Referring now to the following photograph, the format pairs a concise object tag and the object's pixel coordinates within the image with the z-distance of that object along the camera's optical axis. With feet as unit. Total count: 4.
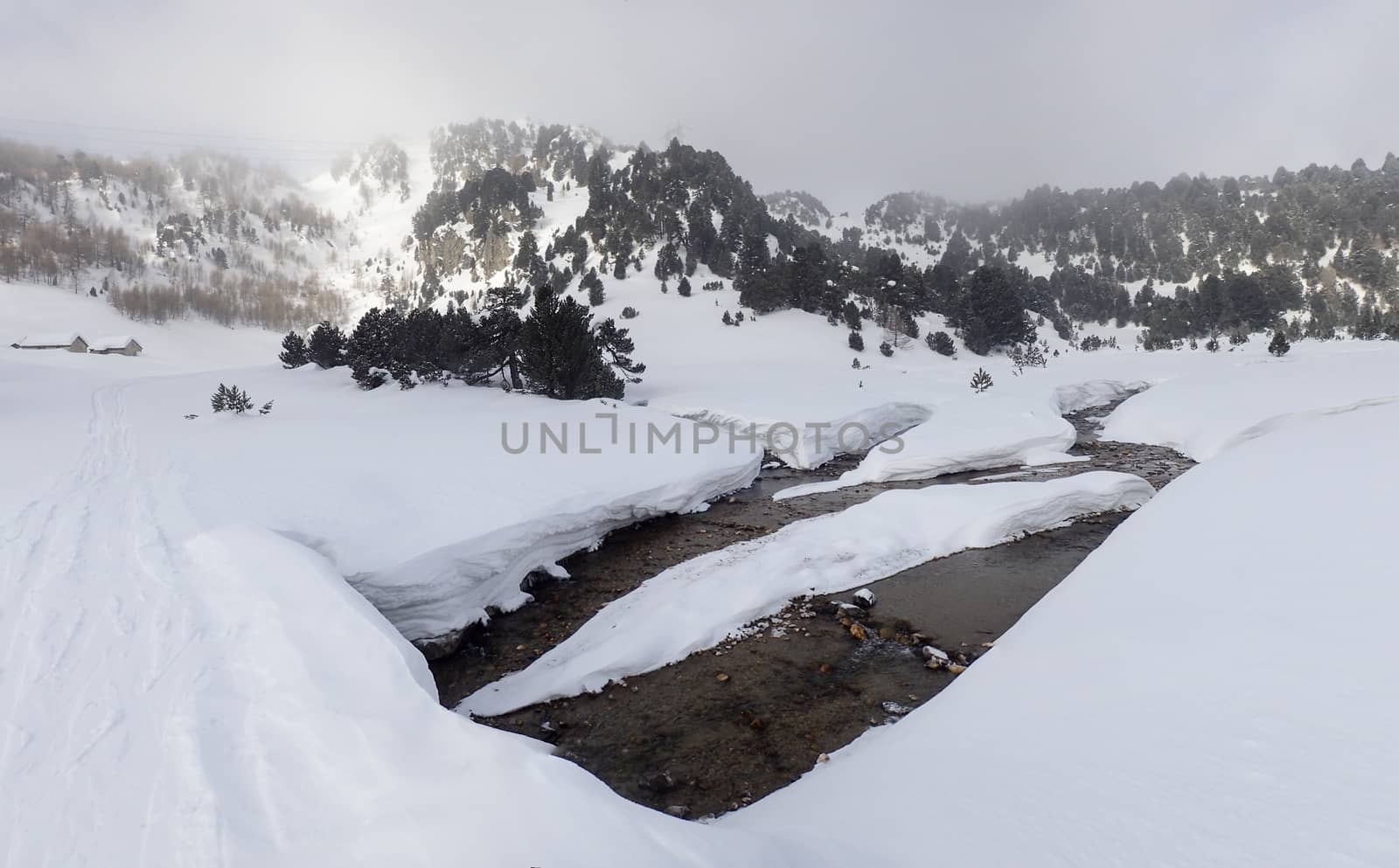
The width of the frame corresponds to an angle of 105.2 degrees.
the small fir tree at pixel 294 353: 110.52
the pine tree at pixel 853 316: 173.78
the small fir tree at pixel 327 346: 108.17
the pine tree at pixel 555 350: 80.42
